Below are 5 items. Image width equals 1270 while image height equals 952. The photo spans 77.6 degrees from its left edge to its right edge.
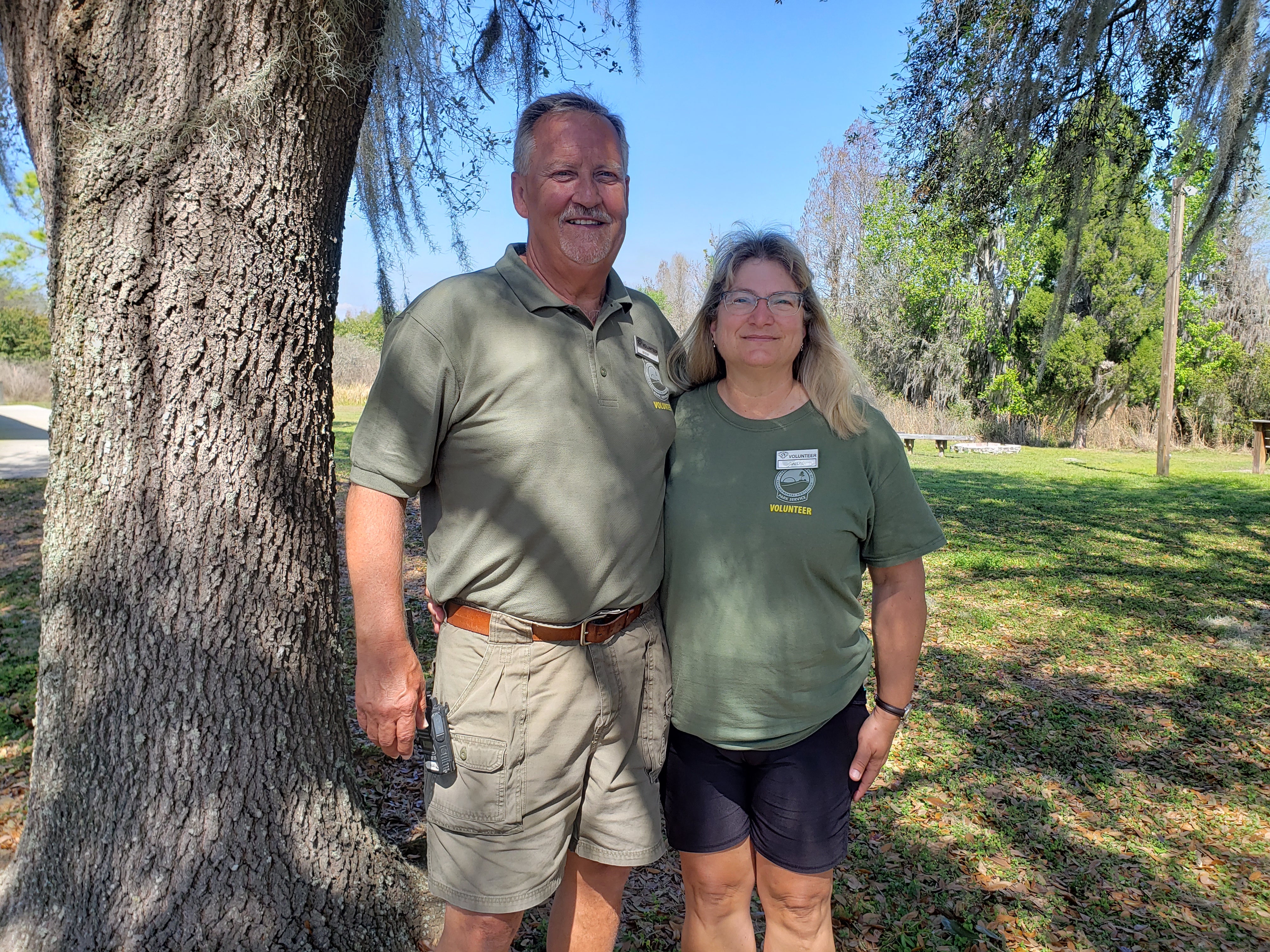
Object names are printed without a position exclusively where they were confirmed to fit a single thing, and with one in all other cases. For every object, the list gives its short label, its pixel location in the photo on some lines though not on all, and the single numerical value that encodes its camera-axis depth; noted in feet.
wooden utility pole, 44.16
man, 5.74
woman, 6.14
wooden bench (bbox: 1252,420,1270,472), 46.80
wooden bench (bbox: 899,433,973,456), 67.05
